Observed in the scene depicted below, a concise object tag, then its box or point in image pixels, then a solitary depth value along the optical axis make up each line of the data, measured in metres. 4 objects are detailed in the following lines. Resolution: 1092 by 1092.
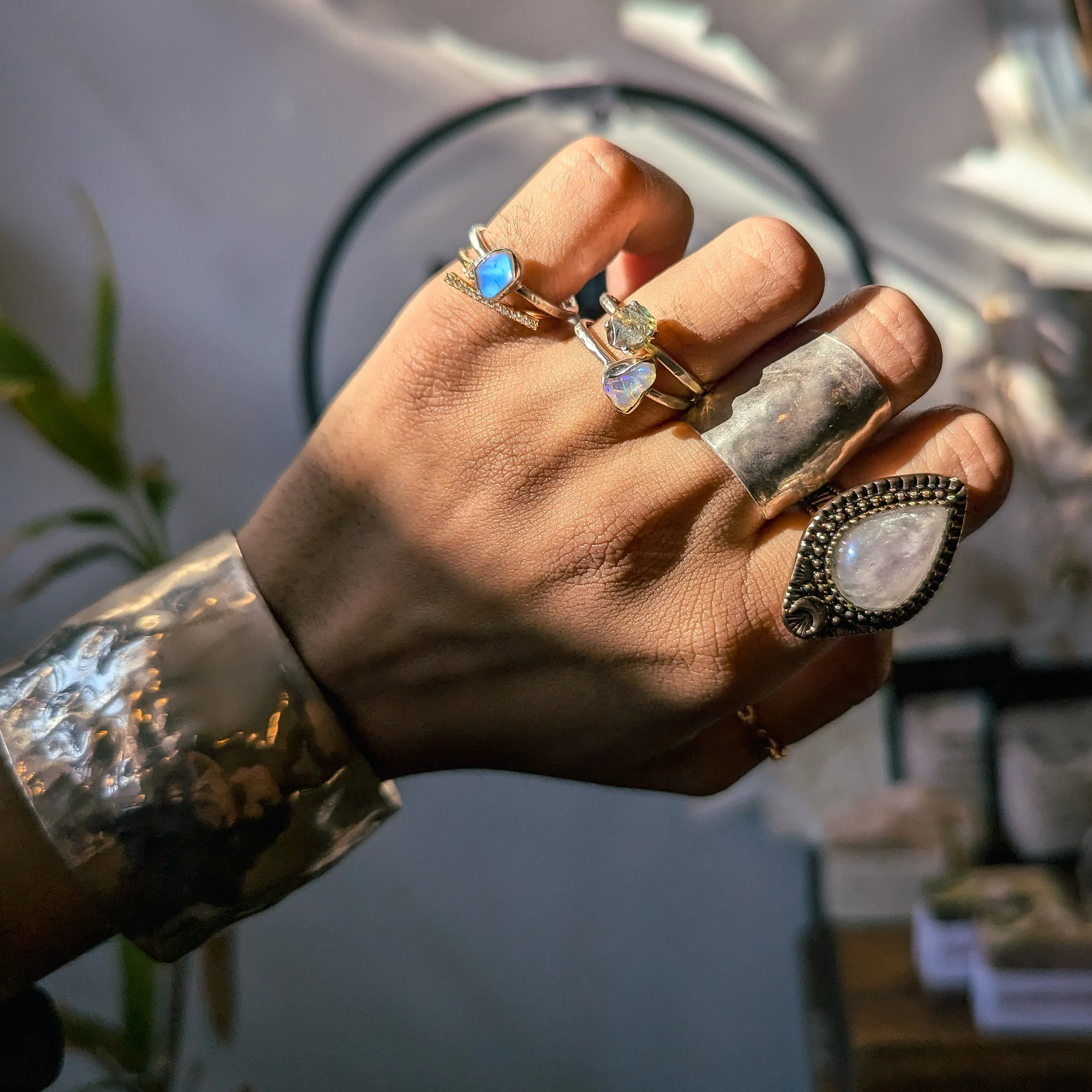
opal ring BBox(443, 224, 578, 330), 0.26
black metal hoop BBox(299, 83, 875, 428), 0.50
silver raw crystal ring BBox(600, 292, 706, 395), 0.25
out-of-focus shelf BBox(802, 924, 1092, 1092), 0.44
